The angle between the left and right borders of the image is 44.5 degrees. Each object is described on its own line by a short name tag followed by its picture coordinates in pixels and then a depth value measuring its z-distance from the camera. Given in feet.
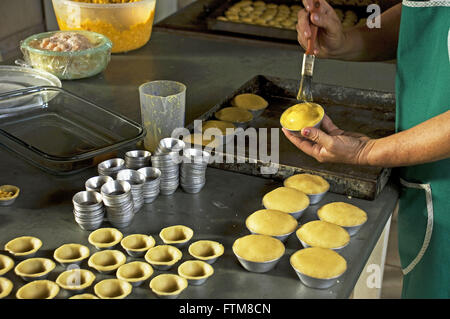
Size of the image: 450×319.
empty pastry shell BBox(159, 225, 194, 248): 4.36
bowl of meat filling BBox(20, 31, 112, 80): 7.21
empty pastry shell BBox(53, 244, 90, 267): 4.08
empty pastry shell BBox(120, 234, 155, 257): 4.21
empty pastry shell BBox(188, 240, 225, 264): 4.19
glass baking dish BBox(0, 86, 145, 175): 5.34
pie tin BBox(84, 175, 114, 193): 4.73
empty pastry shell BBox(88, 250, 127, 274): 4.02
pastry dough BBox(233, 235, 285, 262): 4.08
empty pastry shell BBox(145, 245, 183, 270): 4.07
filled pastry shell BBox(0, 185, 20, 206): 4.79
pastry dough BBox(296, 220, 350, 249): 4.33
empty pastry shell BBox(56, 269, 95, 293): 3.83
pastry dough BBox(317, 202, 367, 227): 4.59
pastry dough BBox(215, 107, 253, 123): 6.09
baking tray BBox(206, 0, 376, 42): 9.29
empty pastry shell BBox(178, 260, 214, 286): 3.93
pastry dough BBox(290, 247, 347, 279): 3.95
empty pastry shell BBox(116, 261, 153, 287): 3.91
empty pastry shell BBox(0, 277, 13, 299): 3.76
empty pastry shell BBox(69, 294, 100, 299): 3.73
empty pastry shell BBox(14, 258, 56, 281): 3.92
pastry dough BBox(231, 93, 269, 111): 6.41
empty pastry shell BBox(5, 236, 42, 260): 4.14
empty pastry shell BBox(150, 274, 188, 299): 3.86
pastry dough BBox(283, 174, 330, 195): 4.96
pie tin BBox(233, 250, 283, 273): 4.03
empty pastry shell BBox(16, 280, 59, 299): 3.77
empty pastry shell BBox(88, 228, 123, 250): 4.26
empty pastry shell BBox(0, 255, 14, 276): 3.99
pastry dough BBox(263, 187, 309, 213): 4.74
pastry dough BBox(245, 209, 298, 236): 4.45
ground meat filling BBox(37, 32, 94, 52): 7.30
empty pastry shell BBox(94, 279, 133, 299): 3.83
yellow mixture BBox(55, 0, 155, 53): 8.02
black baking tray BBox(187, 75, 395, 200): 5.10
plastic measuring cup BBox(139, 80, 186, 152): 5.61
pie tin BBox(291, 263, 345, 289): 3.91
